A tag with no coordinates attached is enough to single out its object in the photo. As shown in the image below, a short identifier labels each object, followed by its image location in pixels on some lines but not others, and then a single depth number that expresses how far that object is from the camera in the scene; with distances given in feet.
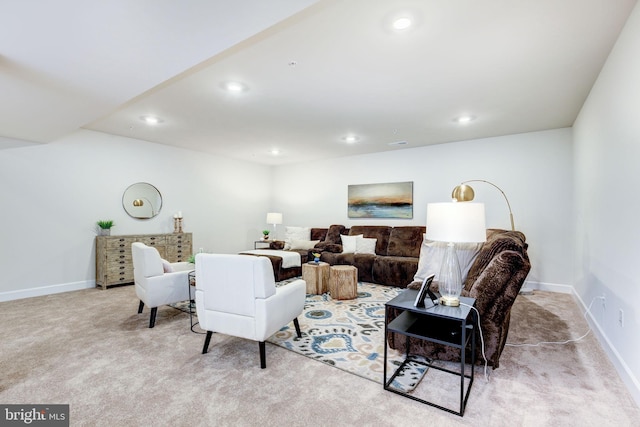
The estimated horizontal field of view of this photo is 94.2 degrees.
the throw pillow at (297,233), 21.49
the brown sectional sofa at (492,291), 6.52
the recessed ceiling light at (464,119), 13.19
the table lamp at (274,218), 23.14
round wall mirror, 16.84
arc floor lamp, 15.16
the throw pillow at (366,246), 18.17
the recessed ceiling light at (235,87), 9.82
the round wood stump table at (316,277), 14.02
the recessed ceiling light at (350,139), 16.35
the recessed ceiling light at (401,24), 6.57
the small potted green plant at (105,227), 15.38
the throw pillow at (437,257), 8.84
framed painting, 19.27
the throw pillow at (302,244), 20.39
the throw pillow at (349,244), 18.54
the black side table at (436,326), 5.72
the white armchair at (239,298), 7.20
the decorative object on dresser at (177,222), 18.31
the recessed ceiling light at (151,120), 13.28
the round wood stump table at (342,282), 13.20
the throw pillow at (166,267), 10.77
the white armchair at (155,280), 9.84
